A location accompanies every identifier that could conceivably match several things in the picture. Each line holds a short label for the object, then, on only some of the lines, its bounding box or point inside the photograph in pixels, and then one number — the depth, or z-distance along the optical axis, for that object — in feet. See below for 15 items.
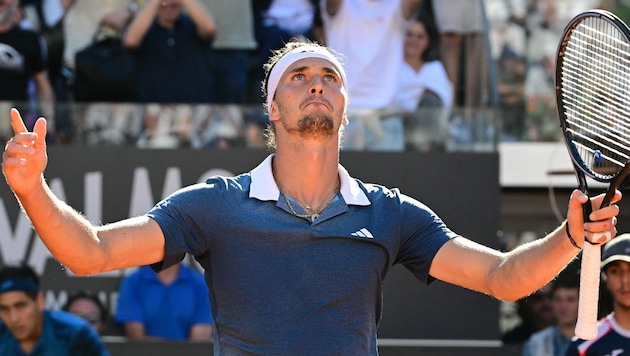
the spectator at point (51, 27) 45.57
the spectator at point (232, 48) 46.09
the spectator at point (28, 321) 40.32
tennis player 21.43
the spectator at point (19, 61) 45.29
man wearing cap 36.63
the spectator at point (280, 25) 46.19
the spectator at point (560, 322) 44.19
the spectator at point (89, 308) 43.91
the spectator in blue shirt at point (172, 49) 45.37
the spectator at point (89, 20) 45.50
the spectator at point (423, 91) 45.14
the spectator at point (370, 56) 45.14
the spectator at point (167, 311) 43.29
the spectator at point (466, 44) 45.83
